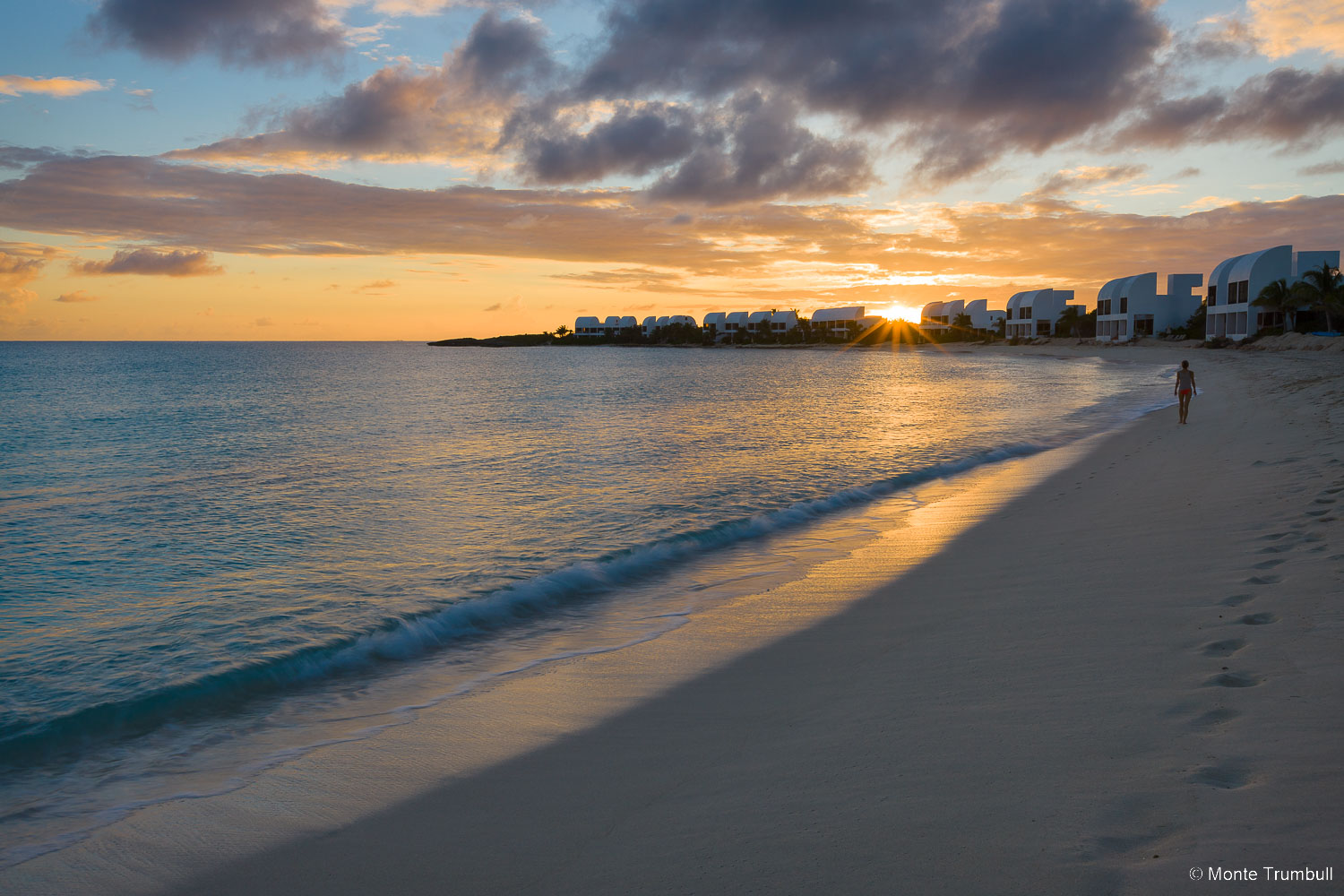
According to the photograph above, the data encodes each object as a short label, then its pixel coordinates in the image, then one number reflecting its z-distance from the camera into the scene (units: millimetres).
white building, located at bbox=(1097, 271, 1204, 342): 87500
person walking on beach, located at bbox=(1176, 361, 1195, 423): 21203
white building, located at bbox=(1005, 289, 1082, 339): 116312
